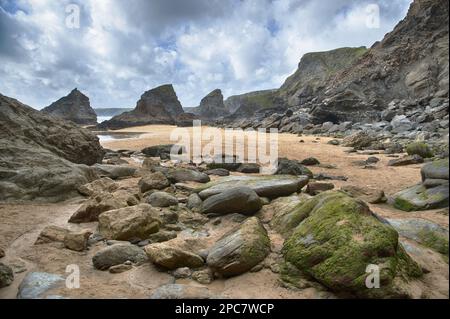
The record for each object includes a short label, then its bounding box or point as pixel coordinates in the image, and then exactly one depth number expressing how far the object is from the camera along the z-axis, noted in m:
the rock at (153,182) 10.67
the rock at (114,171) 13.18
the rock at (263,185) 8.81
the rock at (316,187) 9.30
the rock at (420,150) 14.84
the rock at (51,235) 6.73
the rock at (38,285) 4.59
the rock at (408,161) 13.86
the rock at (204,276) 5.17
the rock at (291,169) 12.20
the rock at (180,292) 4.46
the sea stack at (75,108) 98.94
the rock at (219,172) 13.32
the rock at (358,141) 21.81
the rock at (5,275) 4.96
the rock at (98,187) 10.41
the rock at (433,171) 5.05
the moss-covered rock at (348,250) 4.27
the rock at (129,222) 6.81
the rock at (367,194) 8.13
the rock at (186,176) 11.82
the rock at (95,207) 8.20
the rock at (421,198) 5.39
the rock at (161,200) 9.02
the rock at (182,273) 5.37
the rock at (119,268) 5.57
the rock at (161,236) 6.76
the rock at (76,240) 6.45
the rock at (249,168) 13.59
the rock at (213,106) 131.88
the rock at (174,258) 5.55
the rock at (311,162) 16.04
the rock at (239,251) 5.25
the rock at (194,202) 8.88
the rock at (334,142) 25.14
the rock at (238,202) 7.96
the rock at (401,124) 27.84
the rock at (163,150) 21.12
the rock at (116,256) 5.75
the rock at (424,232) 4.42
